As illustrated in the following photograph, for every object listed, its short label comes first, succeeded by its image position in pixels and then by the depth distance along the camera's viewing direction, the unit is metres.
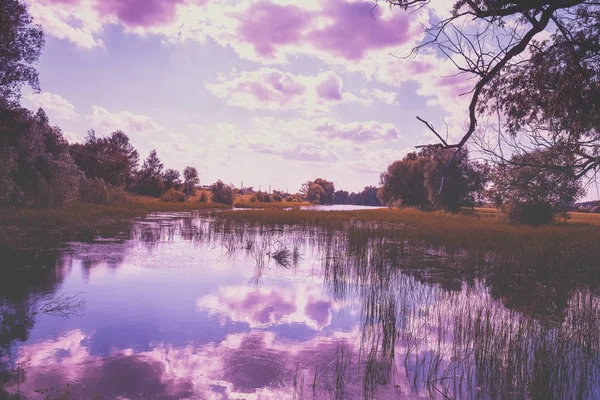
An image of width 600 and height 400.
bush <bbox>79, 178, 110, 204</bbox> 34.41
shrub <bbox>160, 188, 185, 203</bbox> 60.97
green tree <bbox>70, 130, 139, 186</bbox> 57.38
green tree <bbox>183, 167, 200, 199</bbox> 78.81
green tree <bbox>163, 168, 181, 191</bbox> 77.19
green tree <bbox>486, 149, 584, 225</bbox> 28.25
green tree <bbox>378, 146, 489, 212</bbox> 48.66
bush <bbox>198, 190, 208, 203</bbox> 67.12
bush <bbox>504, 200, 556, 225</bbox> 29.77
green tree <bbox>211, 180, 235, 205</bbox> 70.88
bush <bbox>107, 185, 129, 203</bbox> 37.56
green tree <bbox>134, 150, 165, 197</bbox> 68.81
